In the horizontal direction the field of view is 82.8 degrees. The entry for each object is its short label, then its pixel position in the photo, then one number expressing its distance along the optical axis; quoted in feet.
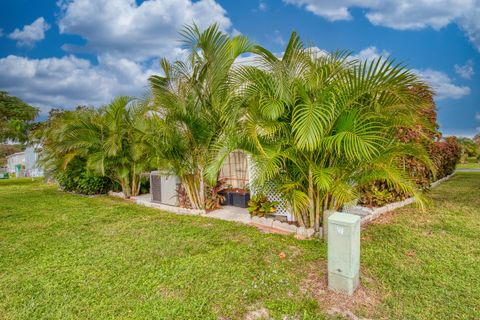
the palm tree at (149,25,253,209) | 17.16
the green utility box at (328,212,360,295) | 8.70
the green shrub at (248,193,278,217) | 17.11
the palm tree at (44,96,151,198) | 26.05
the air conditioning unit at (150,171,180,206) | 22.64
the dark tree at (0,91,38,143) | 54.13
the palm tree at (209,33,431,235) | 10.93
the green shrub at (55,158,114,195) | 30.83
